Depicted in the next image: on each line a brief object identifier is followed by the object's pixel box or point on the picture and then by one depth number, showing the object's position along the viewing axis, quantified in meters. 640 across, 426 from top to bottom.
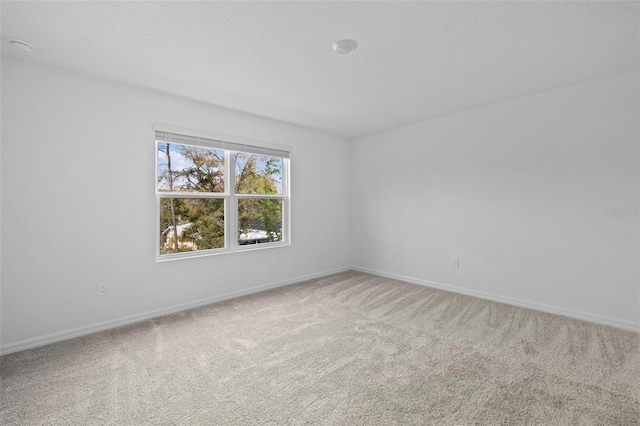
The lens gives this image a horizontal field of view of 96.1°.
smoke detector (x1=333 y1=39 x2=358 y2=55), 2.17
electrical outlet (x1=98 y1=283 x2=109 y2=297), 2.75
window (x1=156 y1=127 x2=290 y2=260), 3.27
